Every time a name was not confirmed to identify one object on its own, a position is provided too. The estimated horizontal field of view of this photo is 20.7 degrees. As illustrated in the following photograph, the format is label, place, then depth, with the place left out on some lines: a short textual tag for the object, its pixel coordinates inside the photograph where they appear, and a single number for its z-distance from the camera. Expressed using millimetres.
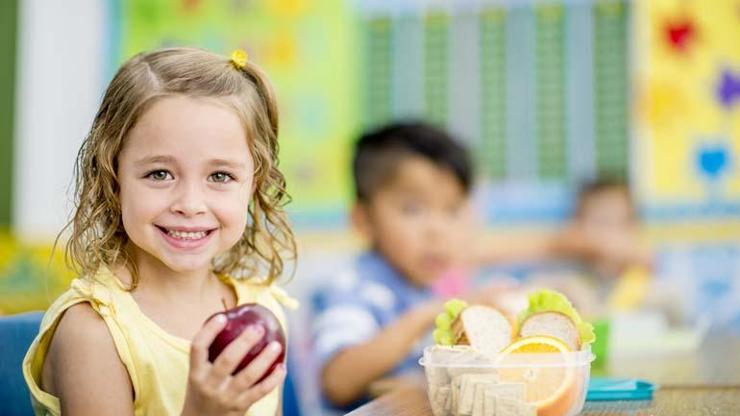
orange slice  1521
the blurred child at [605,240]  4649
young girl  1658
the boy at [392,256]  2218
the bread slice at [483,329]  1579
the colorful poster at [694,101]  4606
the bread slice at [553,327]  1571
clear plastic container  1490
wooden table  1632
